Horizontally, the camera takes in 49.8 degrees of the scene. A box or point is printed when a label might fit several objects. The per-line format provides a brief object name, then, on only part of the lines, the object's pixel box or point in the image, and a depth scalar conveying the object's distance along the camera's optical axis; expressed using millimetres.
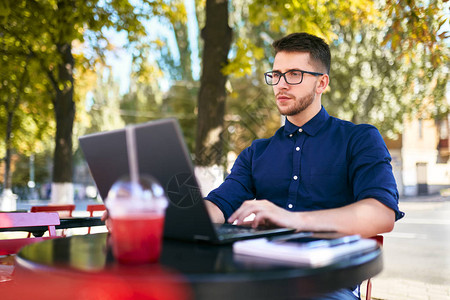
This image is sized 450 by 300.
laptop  1296
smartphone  1292
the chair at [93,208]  4715
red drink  1128
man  2279
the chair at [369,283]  2182
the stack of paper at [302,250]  1182
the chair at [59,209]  4602
